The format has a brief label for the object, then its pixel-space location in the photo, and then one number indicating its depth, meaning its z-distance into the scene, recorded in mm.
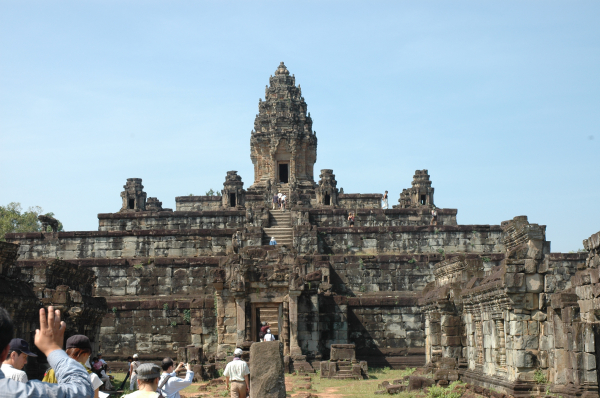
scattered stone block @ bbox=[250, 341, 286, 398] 13336
